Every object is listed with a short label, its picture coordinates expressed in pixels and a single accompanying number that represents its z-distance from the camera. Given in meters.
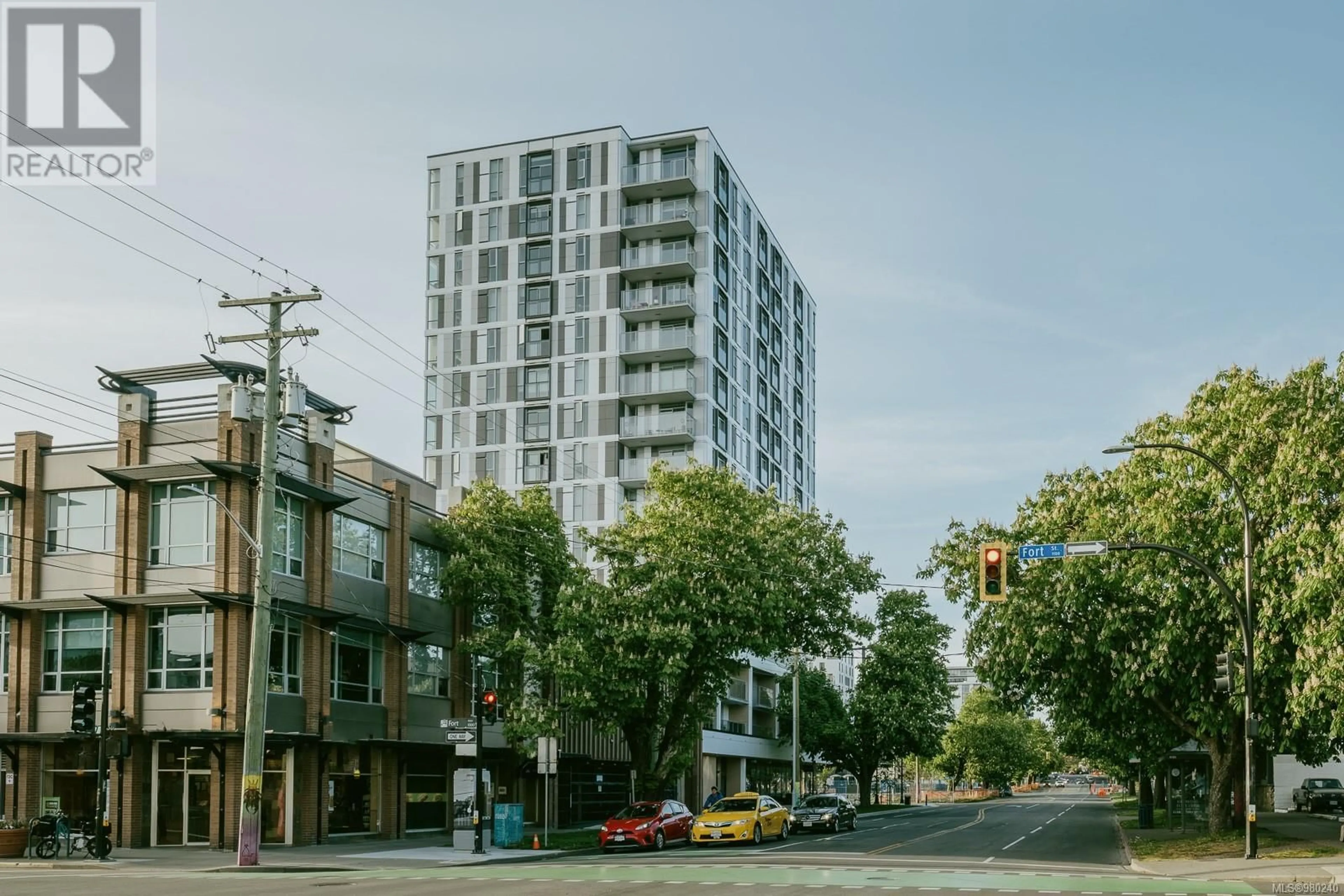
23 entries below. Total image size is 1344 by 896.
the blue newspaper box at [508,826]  39.28
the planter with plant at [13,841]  34.31
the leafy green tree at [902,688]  78.31
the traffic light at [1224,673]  29.36
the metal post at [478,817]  36.00
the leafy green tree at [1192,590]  32.25
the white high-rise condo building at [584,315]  79.31
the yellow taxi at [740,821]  41.25
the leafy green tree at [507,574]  47.06
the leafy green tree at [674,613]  44.53
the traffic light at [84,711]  32.72
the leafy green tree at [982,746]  125.06
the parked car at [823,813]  51.22
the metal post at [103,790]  32.44
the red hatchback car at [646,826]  38.53
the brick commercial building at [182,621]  38.16
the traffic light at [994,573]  25.12
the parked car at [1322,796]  60.53
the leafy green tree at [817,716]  82.81
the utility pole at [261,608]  31.14
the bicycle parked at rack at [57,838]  34.34
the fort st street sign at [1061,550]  27.31
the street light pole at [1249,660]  28.86
